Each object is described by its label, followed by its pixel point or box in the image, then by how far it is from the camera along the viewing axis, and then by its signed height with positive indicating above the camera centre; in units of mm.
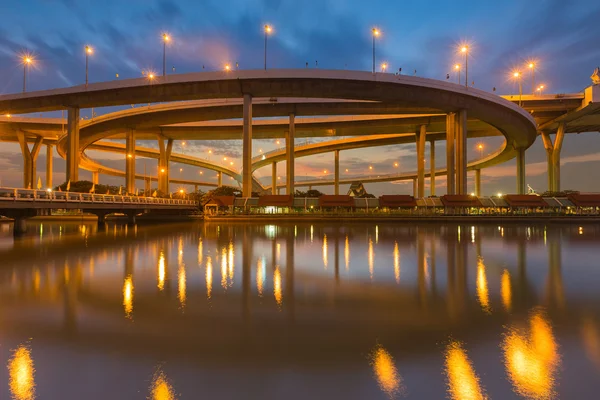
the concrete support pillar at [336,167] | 86062 +9620
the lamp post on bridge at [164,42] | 45594 +22141
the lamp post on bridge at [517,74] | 53706 +20330
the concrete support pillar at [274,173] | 102312 +9678
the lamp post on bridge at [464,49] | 47219 +20935
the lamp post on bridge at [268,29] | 45738 +23230
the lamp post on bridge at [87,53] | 47612 +21195
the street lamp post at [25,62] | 48719 +20703
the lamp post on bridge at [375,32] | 44969 +22353
